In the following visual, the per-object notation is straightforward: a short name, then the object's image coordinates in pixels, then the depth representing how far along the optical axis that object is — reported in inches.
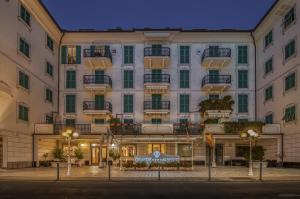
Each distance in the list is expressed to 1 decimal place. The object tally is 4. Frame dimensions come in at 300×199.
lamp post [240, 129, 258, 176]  709.1
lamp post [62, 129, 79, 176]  711.7
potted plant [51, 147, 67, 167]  1014.4
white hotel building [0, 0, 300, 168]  997.1
